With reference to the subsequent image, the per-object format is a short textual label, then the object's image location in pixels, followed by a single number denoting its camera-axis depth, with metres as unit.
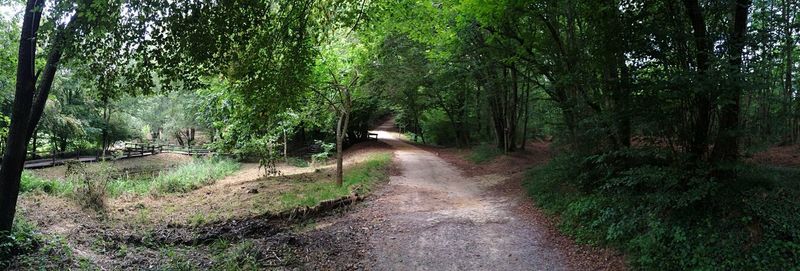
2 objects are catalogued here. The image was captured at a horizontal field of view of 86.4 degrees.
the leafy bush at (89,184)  10.96
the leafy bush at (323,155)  19.37
